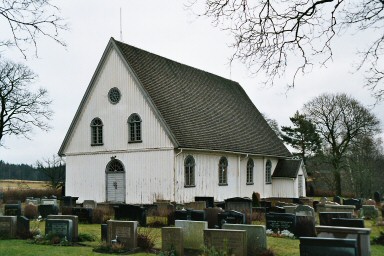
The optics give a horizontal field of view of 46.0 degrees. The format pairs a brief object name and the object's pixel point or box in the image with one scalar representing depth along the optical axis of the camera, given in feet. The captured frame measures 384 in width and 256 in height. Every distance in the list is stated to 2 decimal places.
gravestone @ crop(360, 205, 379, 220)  75.25
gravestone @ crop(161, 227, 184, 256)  40.57
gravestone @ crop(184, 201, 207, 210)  69.97
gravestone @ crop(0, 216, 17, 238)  50.98
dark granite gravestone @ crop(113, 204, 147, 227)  61.67
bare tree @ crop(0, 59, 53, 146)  132.87
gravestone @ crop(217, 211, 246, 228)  51.08
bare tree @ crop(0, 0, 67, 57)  27.22
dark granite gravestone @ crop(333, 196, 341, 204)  100.08
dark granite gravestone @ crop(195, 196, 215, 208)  78.99
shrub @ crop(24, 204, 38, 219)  69.87
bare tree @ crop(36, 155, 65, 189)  157.69
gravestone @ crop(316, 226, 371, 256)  35.15
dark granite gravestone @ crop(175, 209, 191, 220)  54.29
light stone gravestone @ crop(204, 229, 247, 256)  37.70
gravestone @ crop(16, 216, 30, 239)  50.83
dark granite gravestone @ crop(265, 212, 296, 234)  51.49
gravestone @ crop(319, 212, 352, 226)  52.70
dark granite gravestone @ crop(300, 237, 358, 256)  30.86
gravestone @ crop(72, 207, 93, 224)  66.18
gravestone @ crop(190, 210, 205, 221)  53.21
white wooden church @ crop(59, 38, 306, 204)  86.17
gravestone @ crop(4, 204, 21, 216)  69.00
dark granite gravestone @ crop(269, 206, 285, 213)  66.13
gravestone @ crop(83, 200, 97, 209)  76.43
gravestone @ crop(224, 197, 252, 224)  67.87
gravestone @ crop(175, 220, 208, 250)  43.21
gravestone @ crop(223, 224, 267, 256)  39.27
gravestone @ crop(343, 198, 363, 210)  88.34
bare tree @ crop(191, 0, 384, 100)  29.50
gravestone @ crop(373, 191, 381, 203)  106.32
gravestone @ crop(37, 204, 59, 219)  68.69
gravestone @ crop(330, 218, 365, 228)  40.70
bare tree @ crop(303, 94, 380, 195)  161.07
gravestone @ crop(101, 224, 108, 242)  46.02
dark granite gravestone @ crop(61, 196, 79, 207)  84.64
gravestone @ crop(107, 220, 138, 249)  43.65
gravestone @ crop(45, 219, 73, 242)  47.88
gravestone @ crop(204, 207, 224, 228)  58.59
